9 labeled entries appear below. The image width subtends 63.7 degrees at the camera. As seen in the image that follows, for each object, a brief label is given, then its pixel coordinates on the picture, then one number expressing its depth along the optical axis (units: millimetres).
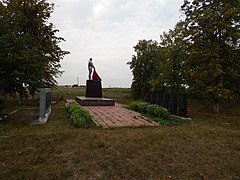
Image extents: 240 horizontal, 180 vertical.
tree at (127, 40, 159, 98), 19891
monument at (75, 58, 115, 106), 14602
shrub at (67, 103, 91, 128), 6096
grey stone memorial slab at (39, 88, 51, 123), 6887
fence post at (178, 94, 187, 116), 8641
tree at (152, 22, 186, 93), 12484
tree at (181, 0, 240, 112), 9875
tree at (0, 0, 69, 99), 6305
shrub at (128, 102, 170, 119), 8234
